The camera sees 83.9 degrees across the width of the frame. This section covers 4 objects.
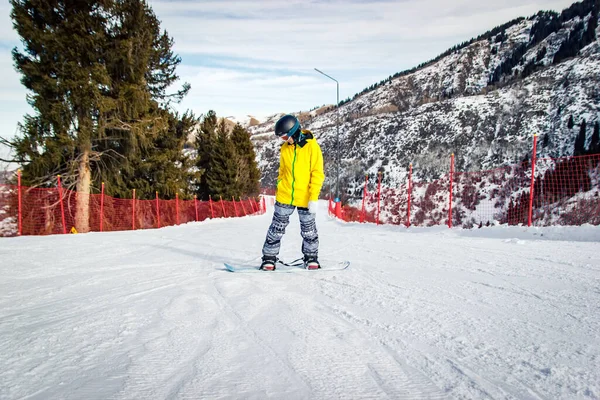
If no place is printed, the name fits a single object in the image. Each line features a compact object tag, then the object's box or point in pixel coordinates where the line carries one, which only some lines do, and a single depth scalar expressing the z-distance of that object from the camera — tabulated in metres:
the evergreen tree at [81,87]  12.80
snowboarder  3.98
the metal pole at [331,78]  21.73
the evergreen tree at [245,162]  33.16
